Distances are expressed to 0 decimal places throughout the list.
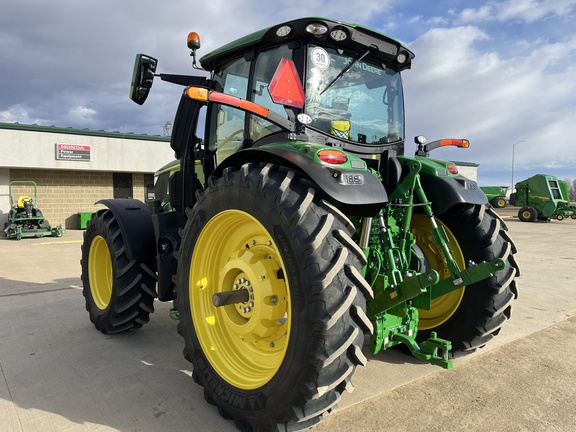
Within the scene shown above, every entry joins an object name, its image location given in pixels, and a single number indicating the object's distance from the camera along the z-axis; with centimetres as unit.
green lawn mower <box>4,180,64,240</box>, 1340
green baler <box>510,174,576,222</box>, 2036
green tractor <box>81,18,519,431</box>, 205
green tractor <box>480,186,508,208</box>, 2792
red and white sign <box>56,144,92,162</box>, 1553
